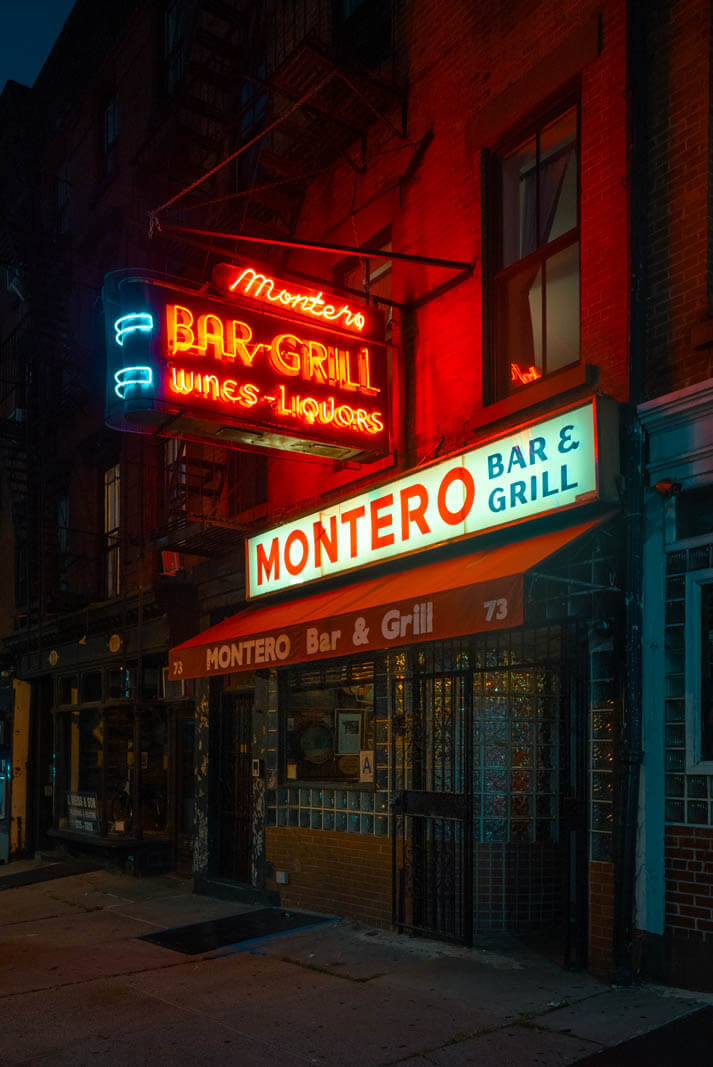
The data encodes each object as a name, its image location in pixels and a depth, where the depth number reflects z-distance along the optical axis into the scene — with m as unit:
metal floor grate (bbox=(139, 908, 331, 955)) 9.34
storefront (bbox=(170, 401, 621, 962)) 7.43
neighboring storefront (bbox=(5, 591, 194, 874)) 14.04
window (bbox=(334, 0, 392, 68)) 11.05
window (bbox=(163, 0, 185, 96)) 15.66
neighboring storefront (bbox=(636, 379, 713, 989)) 6.72
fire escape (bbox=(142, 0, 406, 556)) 10.51
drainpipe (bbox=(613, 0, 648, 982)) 6.99
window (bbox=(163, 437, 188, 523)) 13.66
